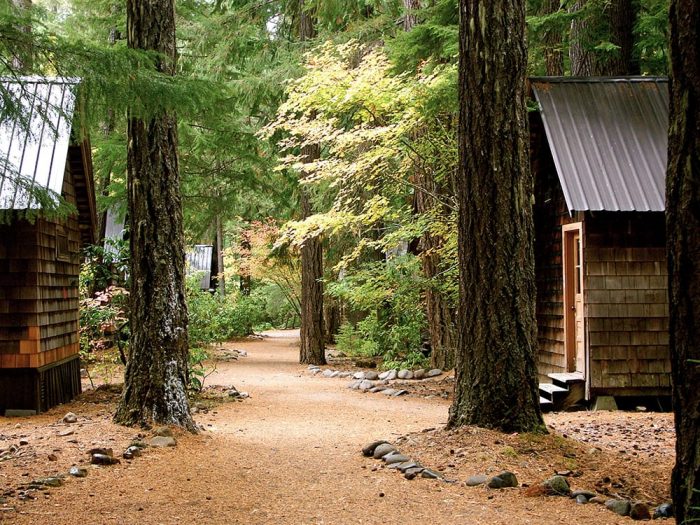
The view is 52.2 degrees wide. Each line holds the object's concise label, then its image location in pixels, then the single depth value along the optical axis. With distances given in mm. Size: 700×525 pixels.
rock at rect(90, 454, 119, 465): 6688
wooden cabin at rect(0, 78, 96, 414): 10570
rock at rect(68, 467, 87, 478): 6191
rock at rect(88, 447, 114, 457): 6883
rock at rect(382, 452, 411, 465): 6629
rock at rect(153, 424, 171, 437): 7934
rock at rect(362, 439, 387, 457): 7227
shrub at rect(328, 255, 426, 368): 15836
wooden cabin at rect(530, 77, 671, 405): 10562
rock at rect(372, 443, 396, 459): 7020
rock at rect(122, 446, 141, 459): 6973
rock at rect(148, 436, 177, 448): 7535
